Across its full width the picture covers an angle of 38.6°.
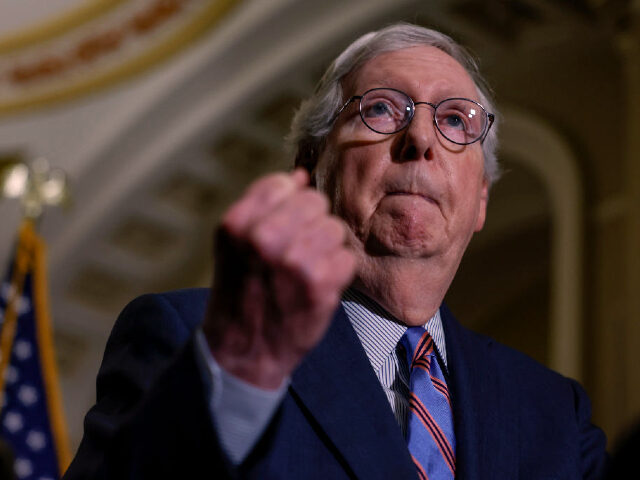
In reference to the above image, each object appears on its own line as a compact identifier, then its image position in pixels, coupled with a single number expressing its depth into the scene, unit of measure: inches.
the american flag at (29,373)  164.9
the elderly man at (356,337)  34.4
